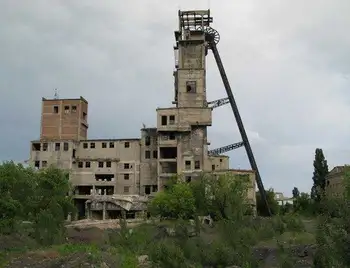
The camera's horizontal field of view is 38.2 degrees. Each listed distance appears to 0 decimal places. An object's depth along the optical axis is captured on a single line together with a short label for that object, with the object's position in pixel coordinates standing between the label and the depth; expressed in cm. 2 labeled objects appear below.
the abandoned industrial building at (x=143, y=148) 7175
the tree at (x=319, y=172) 7581
